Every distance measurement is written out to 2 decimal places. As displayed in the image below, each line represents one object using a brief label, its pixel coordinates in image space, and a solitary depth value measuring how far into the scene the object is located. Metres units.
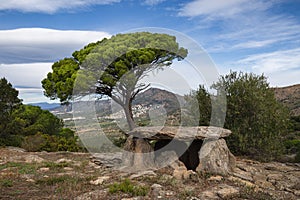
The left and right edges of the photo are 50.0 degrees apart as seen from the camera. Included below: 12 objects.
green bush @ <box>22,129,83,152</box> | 20.94
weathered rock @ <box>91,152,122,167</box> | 14.09
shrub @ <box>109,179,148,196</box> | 9.00
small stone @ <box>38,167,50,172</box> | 13.05
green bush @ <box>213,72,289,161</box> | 15.18
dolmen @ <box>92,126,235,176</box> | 12.20
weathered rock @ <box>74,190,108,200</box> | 8.70
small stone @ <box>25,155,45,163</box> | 15.32
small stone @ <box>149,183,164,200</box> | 8.83
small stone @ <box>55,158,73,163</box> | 15.08
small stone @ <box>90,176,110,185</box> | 10.45
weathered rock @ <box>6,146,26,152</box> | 19.85
